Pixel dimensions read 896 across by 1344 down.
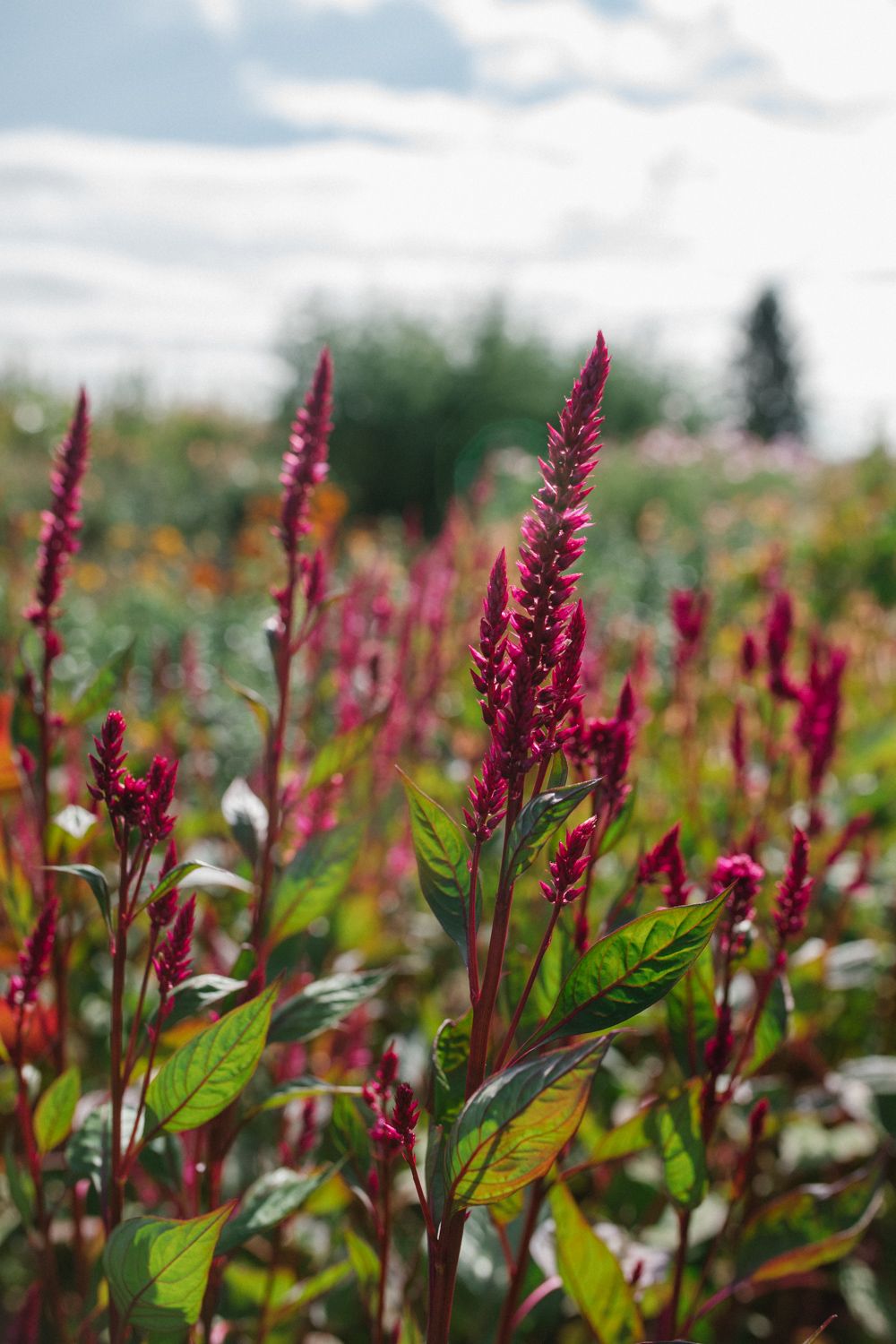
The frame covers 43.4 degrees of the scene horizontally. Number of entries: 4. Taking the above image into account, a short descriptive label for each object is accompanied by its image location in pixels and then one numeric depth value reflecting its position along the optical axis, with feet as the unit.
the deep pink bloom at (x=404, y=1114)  2.51
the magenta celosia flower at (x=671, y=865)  3.16
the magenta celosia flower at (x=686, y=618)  5.27
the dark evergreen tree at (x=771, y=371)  162.09
